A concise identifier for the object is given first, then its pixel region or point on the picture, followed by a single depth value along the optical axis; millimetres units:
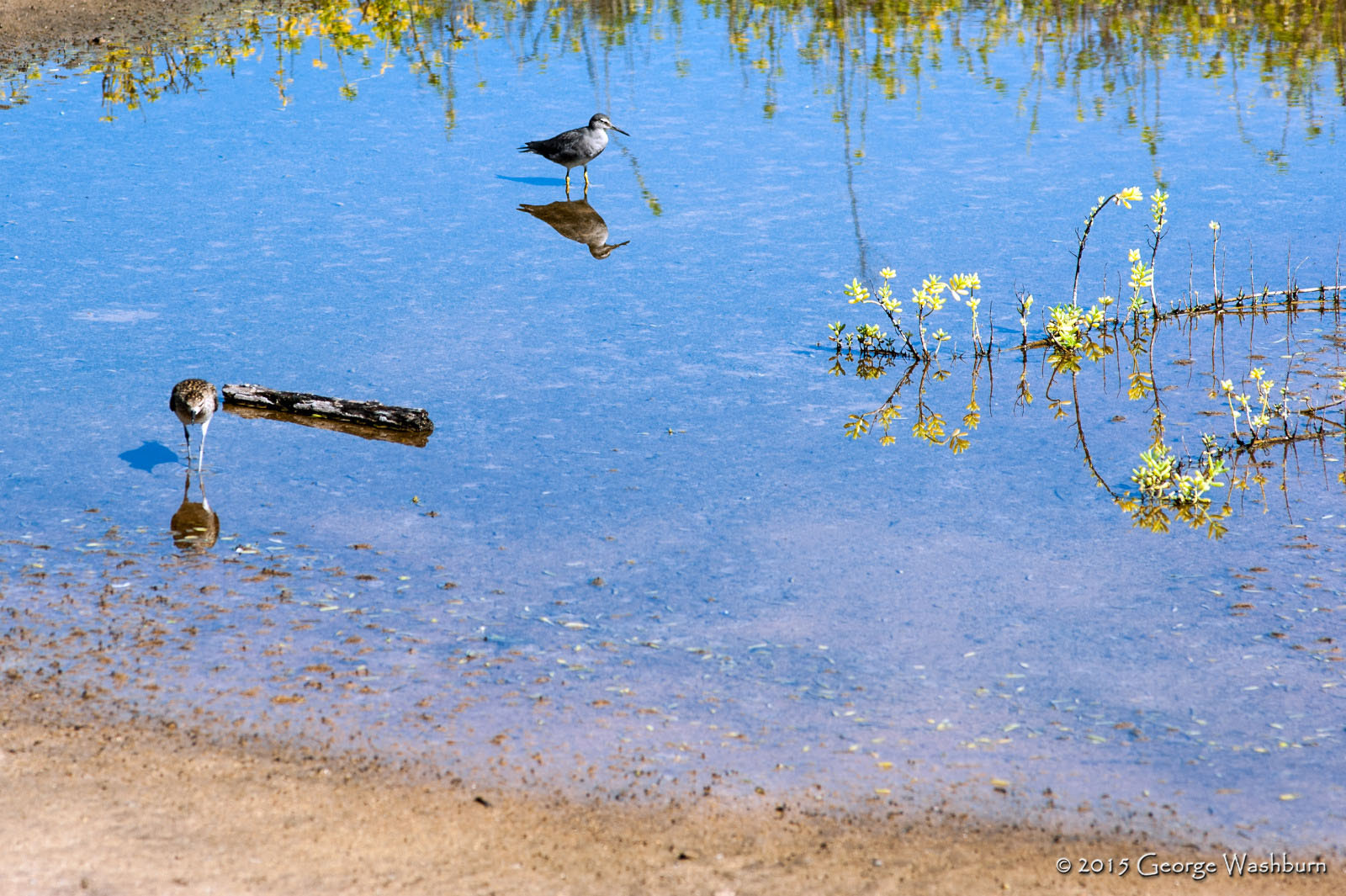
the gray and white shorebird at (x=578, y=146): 23000
